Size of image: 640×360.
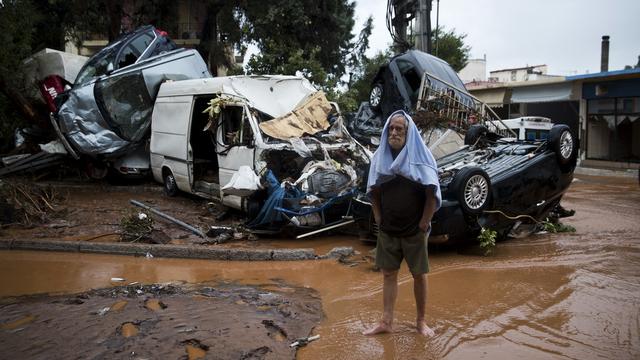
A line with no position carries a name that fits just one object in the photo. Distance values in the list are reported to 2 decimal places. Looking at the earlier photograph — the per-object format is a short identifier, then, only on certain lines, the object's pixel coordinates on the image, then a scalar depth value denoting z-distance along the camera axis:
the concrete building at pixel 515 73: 45.27
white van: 8.13
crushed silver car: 10.97
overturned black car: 6.18
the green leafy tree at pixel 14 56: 11.12
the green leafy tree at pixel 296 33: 15.87
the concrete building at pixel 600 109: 19.88
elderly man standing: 3.89
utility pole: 14.55
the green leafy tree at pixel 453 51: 32.75
